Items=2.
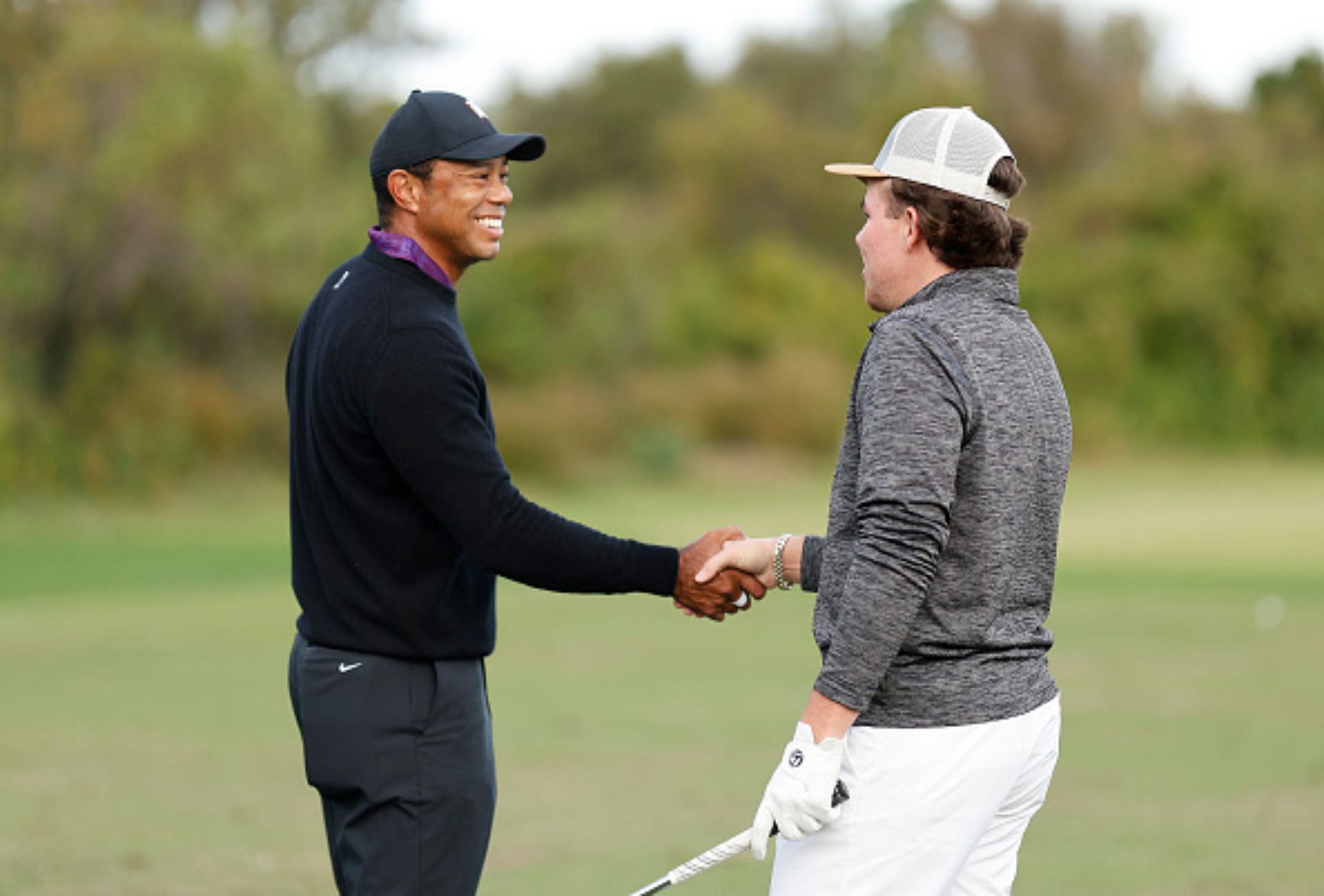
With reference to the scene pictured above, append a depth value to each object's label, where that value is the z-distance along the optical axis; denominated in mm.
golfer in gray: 6363
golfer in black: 7289
